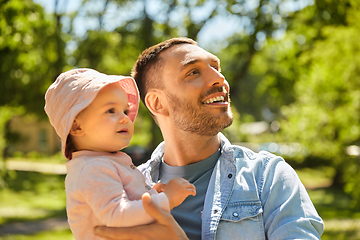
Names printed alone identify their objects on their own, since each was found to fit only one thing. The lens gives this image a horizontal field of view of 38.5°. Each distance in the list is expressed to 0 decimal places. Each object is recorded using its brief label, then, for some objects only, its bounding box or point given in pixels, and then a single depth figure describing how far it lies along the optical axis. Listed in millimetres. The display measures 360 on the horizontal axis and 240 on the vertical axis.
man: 849
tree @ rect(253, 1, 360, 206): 6049
